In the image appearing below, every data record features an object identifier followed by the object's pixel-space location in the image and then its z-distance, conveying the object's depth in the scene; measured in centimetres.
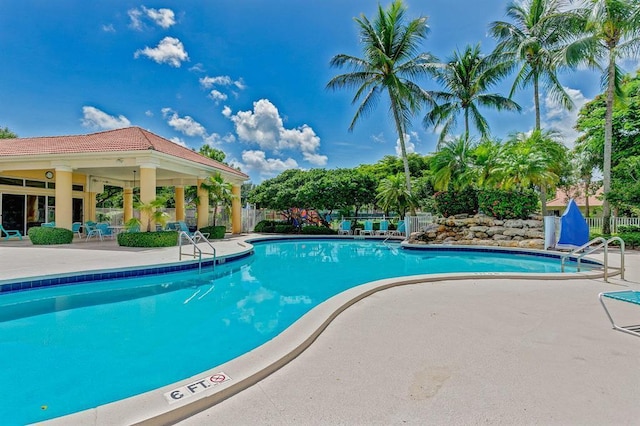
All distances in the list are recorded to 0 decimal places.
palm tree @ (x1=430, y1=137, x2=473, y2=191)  1506
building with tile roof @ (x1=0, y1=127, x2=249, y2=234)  1297
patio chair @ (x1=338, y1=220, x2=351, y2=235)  1994
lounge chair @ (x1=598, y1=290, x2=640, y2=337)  349
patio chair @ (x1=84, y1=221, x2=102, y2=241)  1419
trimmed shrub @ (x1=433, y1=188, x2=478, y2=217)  1548
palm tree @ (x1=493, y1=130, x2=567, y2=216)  1284
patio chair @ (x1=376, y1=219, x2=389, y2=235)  1886
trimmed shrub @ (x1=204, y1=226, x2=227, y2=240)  1642
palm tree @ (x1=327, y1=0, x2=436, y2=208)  1623
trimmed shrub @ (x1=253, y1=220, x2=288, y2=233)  2128
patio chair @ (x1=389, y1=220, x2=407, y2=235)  1780
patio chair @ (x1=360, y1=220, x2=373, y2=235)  1922
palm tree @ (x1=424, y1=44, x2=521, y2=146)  1800
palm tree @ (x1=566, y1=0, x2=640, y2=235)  1226
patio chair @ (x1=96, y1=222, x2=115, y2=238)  1444
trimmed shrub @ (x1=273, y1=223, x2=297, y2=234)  2094
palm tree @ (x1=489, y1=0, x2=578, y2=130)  1567
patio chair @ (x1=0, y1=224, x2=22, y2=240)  1405
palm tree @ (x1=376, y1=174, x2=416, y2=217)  1689
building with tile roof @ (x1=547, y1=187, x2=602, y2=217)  3188
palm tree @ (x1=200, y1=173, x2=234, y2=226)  1633
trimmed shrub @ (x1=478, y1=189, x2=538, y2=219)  1403
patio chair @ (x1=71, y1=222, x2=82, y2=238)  1485
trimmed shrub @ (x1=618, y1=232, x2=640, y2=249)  1218
